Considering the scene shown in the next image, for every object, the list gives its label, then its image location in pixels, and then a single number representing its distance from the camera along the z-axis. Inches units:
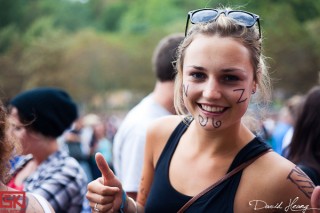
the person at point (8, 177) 79.0
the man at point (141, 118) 142.6
